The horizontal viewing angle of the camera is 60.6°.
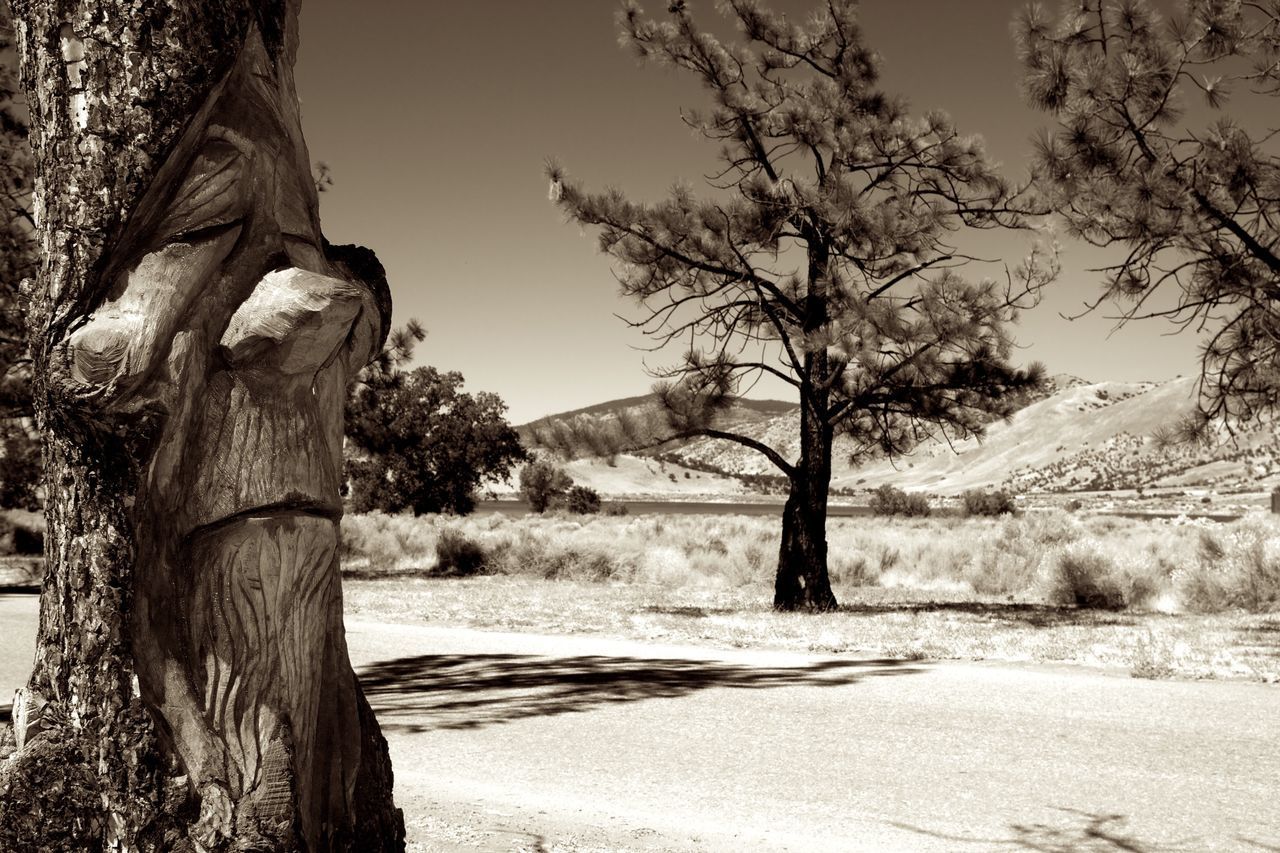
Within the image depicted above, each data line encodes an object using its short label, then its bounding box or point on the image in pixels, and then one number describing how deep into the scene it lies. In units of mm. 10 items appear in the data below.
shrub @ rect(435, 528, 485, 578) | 20911
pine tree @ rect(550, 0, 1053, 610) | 12281
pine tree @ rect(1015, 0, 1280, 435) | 8688
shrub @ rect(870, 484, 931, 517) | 42009
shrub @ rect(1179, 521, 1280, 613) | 13430
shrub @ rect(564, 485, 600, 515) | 45844
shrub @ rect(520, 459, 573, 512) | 47312
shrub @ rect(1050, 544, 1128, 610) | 14383
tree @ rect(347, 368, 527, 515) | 38094
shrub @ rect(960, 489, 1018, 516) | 41719
